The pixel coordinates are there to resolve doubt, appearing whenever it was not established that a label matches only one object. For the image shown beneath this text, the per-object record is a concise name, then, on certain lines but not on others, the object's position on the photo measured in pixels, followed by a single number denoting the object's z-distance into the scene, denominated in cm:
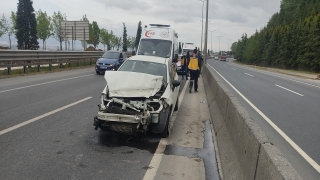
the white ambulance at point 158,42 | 1381
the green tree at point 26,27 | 4402
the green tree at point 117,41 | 7181
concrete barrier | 224
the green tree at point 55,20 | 4906
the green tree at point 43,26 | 4729
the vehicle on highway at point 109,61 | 1695
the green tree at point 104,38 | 6696
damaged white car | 473
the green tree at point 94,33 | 6090
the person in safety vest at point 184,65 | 1616
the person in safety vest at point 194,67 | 1136
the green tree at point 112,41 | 7142
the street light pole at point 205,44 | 2516
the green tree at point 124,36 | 6840
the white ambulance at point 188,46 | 3283
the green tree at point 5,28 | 4207
